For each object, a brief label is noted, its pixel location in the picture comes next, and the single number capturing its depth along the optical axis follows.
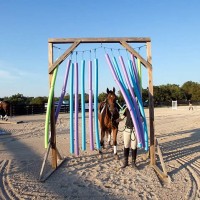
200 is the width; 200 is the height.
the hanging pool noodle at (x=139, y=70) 8.88
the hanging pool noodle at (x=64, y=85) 8.58
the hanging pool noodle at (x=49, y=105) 8.22
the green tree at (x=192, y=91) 98.81
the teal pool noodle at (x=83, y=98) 8.50
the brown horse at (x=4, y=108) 26.94
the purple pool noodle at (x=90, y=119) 8.55
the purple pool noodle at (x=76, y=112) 8.49
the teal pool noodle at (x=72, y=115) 8.60
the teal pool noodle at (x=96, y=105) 8.58
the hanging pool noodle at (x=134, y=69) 8.71
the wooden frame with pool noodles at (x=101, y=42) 8.48
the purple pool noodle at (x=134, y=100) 8.26
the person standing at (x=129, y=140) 8.70
